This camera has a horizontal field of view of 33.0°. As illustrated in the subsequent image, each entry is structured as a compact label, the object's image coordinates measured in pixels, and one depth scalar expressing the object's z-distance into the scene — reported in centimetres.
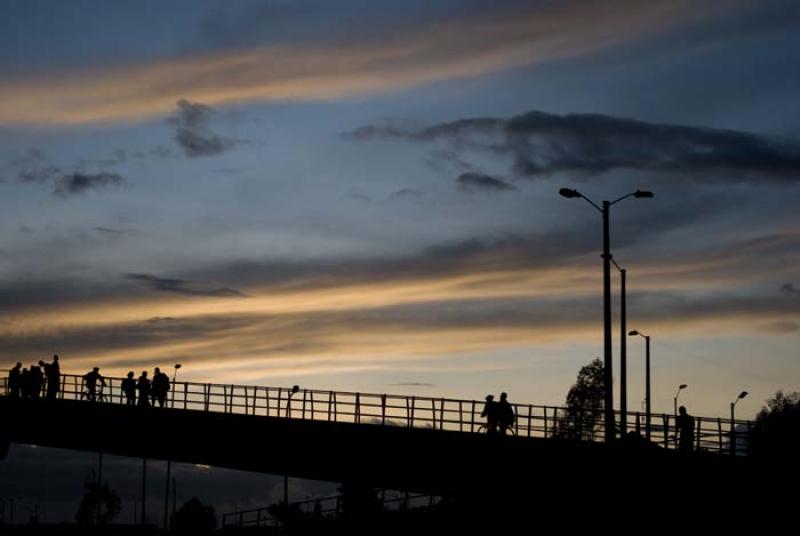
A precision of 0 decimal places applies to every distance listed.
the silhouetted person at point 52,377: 5978
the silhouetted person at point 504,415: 4594
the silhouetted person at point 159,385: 5759
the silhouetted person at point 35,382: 6188
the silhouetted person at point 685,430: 4359
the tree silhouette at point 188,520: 18142
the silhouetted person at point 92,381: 6034
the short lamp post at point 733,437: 4426
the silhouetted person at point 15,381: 6238
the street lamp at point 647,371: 6306
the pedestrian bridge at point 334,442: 4475
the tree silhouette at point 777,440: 4456
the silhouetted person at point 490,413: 4603
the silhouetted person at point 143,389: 5812
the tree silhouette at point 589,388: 13100
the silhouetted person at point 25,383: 6206
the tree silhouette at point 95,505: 16738
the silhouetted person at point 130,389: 5931
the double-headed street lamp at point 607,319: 3922
